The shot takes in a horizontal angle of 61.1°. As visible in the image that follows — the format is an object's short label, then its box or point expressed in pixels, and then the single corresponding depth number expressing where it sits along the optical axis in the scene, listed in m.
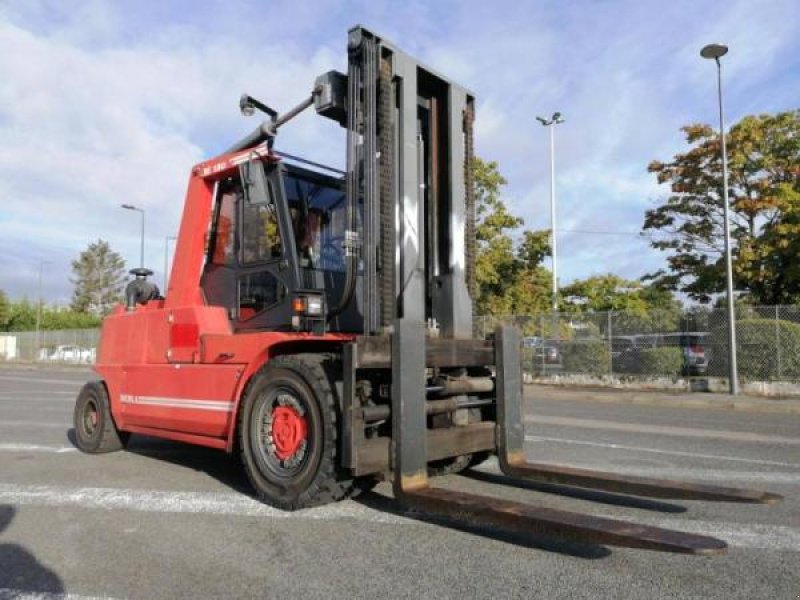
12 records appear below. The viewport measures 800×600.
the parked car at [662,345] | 18.69
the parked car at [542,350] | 21.28
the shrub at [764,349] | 17.27
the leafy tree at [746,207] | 20.50
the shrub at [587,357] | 20.25
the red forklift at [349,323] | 4.79
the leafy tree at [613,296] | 26.78
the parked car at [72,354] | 43.06
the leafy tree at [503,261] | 26.08
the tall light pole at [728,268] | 16.61
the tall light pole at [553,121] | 34.47
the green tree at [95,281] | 85.75
